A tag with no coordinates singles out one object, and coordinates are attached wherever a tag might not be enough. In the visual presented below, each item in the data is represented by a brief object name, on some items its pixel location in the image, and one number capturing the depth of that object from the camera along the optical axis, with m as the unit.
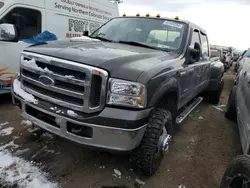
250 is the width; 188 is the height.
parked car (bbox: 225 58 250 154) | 2.53
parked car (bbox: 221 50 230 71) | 17.70
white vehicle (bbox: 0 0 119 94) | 4.46
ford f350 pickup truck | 2.15
